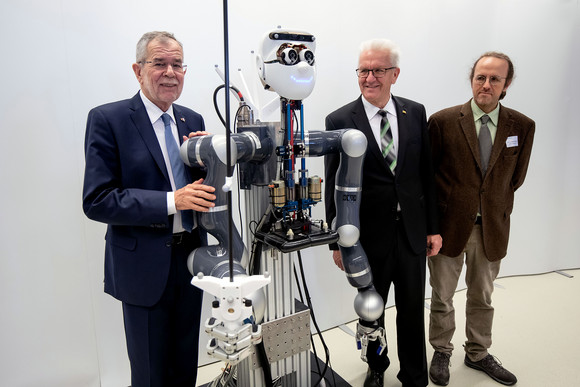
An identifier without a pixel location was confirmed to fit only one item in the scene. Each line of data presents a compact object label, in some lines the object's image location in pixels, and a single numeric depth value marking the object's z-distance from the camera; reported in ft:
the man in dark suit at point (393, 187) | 6.04
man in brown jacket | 6.82
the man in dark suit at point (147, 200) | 4.65
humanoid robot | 3.96
